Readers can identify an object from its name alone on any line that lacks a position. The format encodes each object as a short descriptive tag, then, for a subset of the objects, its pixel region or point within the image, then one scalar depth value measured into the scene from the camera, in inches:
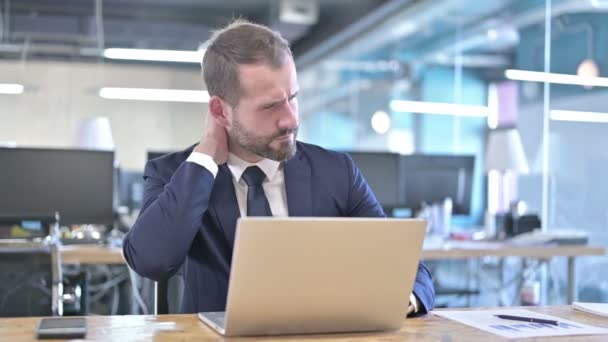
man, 60.2
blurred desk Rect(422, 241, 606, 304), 139.9
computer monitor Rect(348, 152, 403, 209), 148.2
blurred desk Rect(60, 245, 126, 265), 124.6
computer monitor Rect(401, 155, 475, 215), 166.4
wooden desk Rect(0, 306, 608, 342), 45.9
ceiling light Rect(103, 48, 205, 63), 330.0
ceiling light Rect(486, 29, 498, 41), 250.4
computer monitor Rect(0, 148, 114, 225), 129.4
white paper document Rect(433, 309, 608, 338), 49.4
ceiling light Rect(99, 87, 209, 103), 414.0
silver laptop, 42.8
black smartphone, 45.1
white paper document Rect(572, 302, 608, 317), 59.4
